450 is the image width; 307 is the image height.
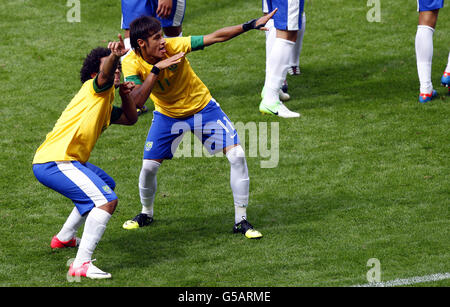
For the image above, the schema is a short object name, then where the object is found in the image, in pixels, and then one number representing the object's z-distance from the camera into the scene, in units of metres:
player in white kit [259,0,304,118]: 19.09
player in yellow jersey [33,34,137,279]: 12.07
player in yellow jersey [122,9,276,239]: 13.31
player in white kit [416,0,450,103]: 19.36
